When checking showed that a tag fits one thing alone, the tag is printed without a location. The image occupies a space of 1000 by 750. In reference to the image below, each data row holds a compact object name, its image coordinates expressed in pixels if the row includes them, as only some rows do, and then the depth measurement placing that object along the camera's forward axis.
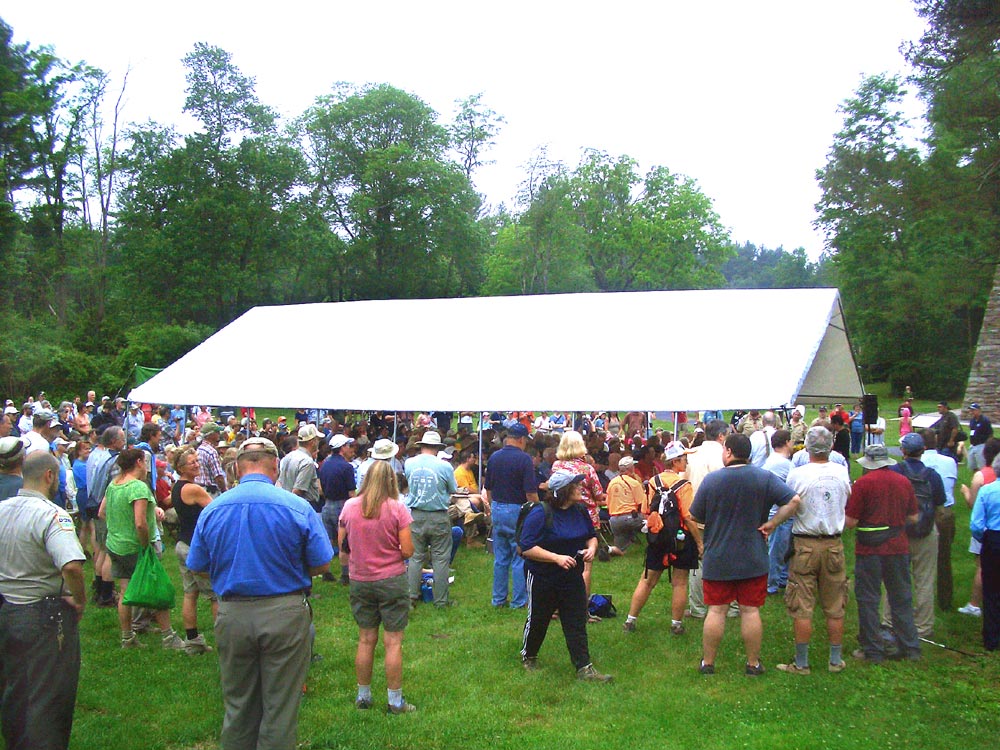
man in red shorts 4.88
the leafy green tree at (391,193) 37.69
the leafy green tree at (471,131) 42.66
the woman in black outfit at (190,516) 5.44
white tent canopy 10.90
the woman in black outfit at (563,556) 5.02
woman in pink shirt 4.45
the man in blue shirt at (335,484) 7.65
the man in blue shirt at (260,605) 3.25
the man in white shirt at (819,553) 5.12
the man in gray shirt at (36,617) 3.41
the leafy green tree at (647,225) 46.22
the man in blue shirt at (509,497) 6.59
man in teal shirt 6.69
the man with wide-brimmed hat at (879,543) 5.22
